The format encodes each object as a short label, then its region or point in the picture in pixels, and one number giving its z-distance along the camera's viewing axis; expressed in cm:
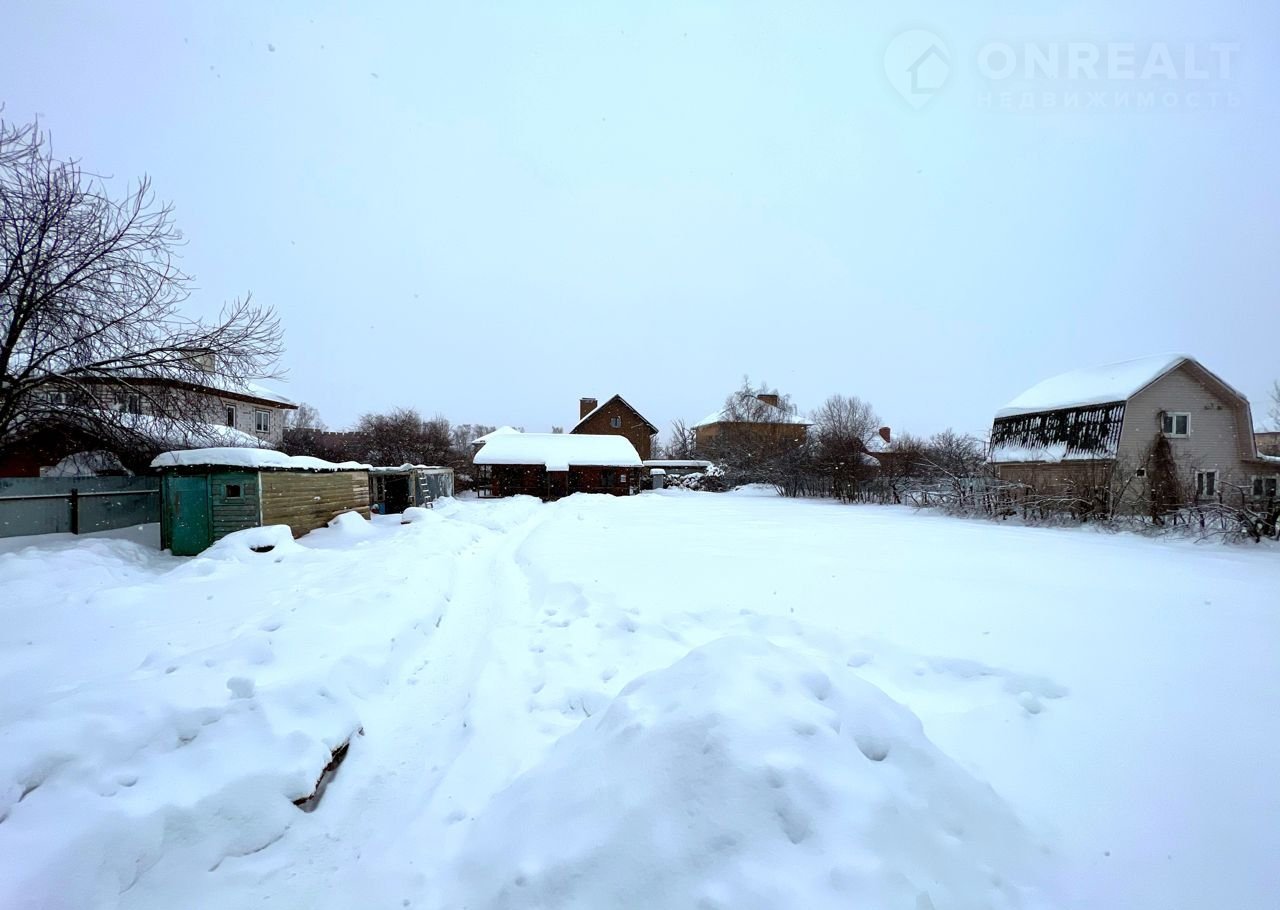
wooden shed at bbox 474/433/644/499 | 3156
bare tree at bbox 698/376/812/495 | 3294
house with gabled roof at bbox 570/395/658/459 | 4306
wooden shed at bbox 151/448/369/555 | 1152
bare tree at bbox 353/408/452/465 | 3856
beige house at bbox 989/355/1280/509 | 1875
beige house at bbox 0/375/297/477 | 1024
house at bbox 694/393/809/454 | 4122
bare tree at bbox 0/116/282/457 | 930
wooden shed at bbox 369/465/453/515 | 2158
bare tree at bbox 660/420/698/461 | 5666
